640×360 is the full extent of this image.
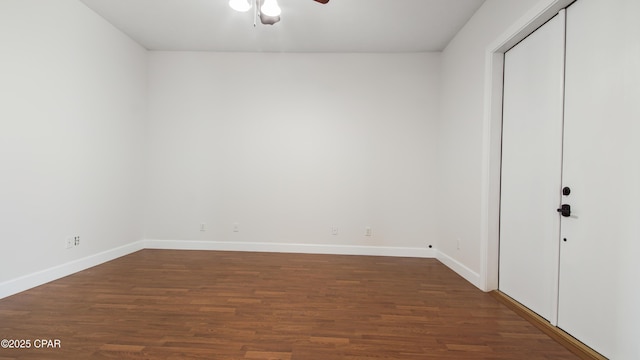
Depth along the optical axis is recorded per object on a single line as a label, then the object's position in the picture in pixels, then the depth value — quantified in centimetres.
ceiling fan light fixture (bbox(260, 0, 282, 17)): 211
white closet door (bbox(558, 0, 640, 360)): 152
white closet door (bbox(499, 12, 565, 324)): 205
